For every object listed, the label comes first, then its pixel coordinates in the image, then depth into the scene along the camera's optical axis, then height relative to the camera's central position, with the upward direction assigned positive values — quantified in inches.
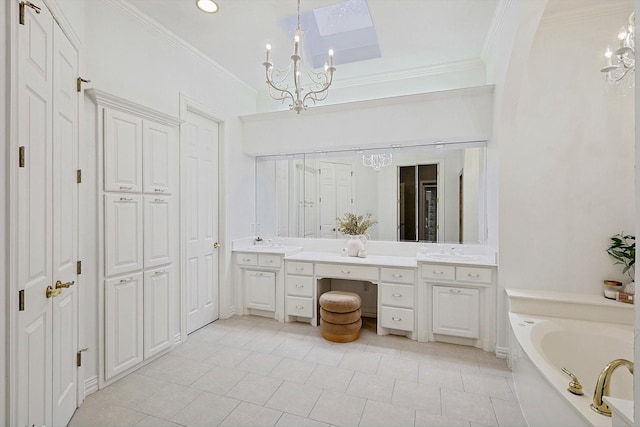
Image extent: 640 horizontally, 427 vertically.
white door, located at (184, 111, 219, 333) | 128.9 -3.3
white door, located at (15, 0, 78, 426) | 53.6 -2.0
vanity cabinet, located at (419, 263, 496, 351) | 112.3 -35.6
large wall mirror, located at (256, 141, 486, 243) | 136.4 +11.1
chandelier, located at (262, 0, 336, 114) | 77.8 +39.7
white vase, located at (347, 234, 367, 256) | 141.2 -15.6
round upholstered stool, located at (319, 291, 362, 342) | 119.9 -43.5
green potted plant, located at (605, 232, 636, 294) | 92.7 -12.1
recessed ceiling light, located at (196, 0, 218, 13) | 98.3 +70.5
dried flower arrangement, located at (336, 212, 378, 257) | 141.5 -8.5
